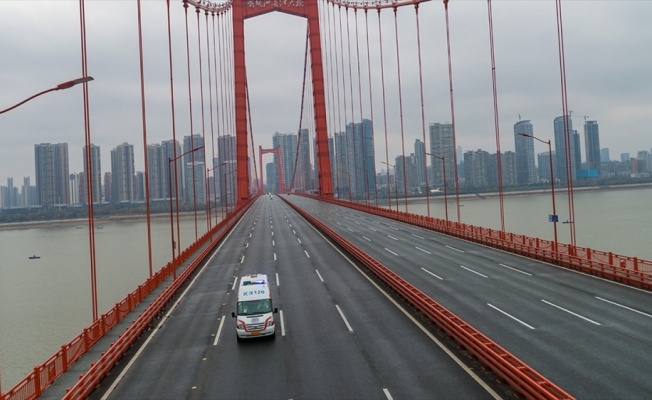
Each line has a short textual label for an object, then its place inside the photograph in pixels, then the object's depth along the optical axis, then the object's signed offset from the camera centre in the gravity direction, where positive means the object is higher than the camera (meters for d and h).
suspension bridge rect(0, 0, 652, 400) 15.46 -5.11
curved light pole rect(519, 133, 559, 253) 36.09 -1.79
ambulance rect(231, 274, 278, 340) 20.27 -4.13
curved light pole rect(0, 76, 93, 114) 14.29 +3.64
